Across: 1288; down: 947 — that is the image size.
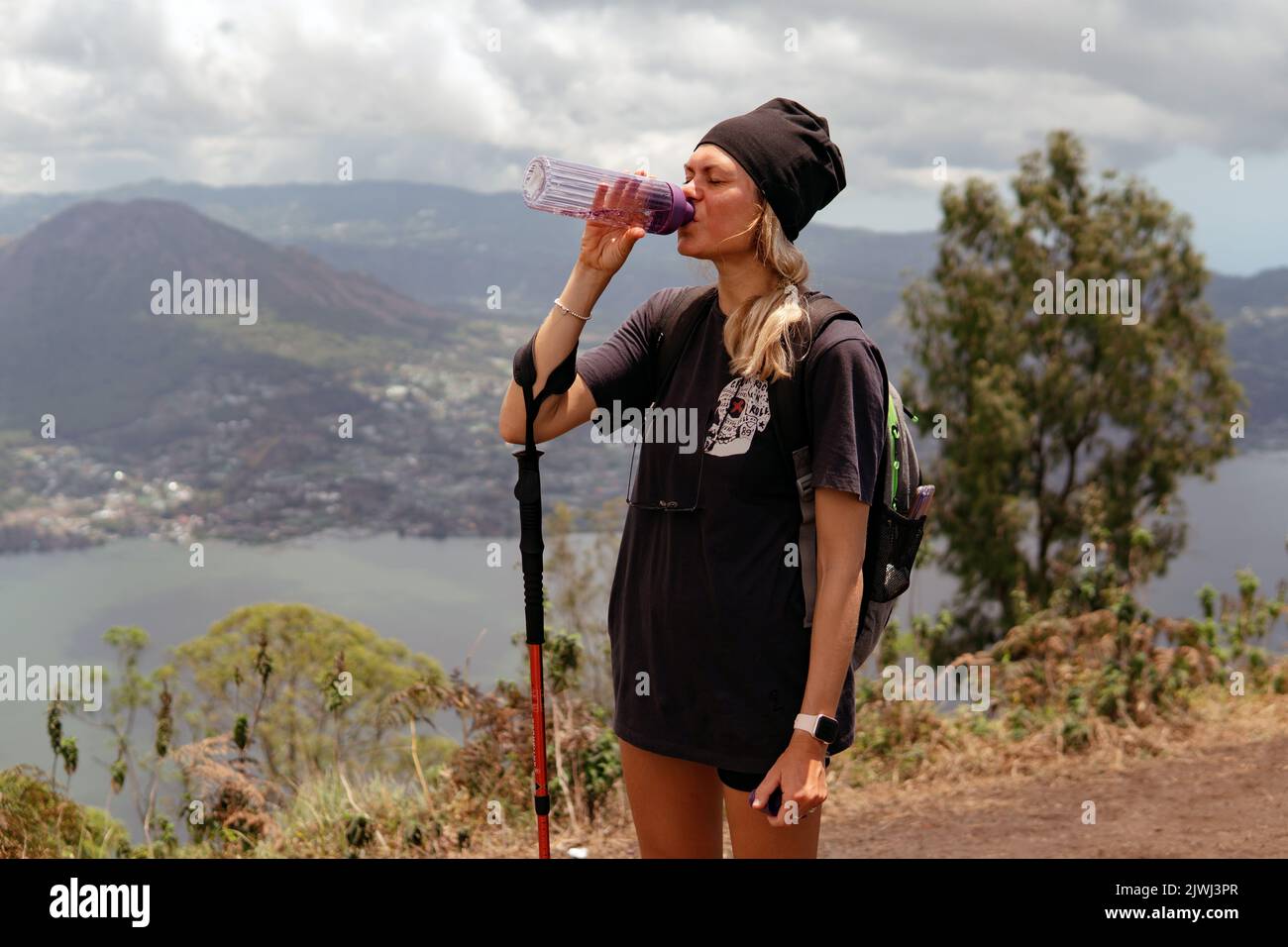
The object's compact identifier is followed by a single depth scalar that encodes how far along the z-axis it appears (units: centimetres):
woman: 184
